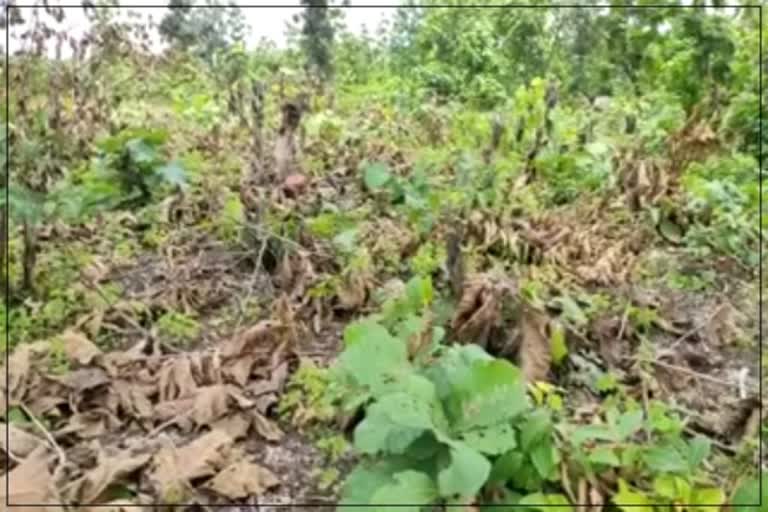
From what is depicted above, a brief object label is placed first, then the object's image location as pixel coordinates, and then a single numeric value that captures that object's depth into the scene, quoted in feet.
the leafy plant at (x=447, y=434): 4.88
